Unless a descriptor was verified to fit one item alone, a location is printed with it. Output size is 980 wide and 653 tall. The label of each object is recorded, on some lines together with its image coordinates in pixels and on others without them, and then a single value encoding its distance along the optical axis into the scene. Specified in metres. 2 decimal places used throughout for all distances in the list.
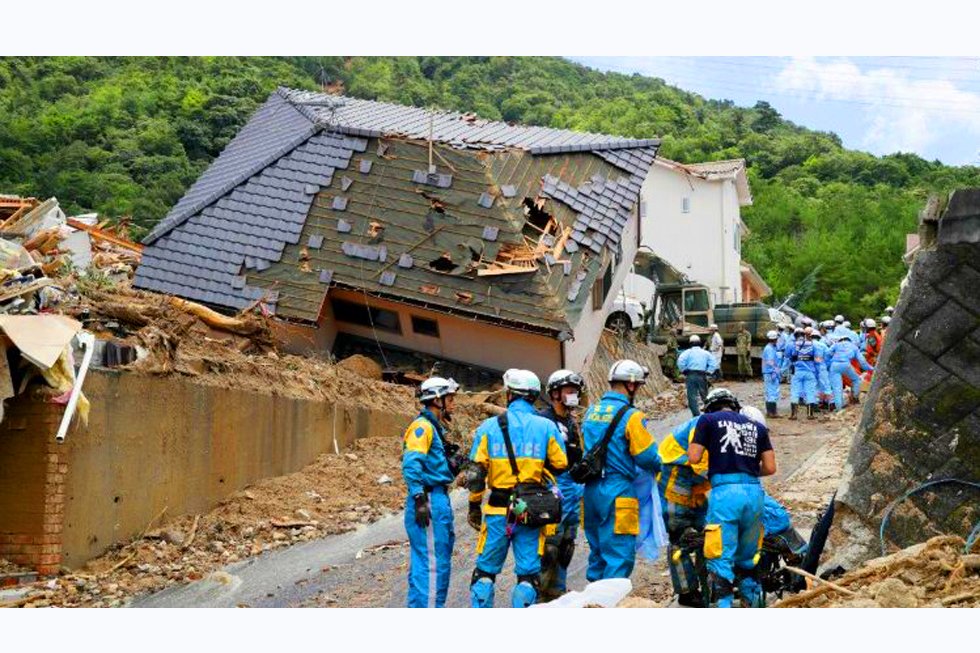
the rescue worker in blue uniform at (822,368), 24.05
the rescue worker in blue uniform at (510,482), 10.53
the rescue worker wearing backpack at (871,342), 26.08
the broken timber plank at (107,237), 28.08
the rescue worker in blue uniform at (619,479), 11.05
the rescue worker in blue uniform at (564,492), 11.05
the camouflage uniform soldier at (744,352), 31.94
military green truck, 32.81
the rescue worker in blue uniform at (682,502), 10.84
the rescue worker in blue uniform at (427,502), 10.78
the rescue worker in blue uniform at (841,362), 24.75
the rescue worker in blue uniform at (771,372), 24.25
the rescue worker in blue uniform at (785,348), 24.45
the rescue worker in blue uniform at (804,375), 23.97
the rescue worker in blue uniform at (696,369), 17.03
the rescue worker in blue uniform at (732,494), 10.33
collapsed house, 24.52
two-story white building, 49.09
